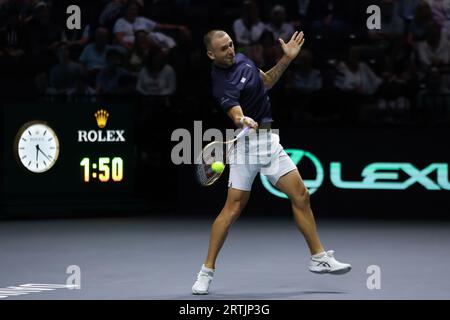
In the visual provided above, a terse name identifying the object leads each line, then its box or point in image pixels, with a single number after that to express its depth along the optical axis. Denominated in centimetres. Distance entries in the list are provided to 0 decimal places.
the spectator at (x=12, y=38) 1526
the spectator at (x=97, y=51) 1465
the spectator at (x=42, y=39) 1513
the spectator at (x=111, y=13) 1549
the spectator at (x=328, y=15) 1475
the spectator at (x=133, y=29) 1507
